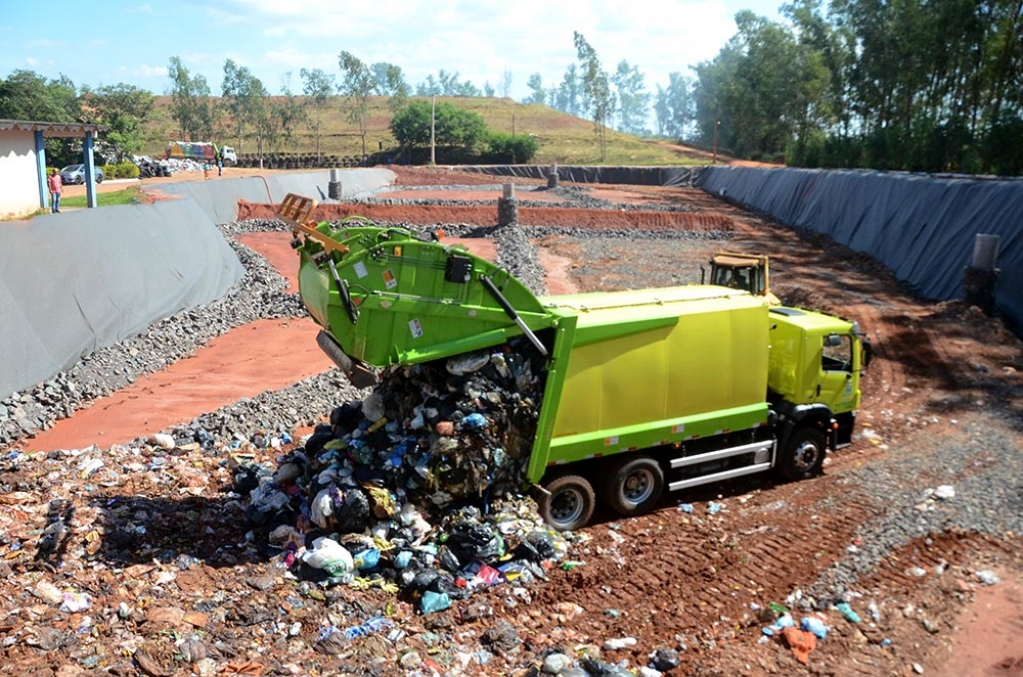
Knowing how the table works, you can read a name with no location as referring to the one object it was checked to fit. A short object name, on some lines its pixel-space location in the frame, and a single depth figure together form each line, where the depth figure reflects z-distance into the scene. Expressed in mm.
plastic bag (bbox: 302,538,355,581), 7707
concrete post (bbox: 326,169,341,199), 44625
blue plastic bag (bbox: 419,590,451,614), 7480
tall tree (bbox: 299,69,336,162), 93625
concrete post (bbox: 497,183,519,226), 36125
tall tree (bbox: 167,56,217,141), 84500
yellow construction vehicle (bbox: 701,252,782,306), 14641
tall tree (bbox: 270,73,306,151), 85938
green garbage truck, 8312
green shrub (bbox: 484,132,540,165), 77750
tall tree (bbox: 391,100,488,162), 78562
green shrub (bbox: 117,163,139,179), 49406
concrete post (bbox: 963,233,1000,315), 18359
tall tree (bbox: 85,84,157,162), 53719
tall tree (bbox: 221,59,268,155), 87062
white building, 25297
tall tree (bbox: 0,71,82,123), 47188
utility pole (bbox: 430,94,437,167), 73194
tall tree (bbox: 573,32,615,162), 93750
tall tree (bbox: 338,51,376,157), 93688
